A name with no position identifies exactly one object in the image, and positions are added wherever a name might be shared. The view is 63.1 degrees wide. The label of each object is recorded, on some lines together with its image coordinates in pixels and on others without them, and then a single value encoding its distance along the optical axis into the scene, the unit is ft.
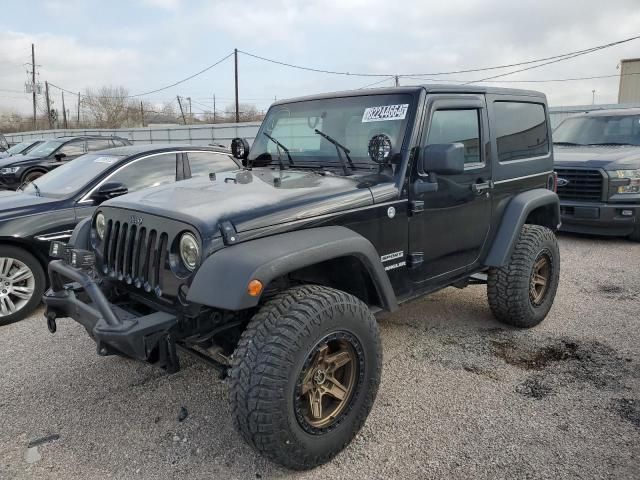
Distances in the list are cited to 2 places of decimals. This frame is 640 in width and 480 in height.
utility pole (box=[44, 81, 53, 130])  170.75
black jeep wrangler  7.95
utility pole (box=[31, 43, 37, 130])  174.87
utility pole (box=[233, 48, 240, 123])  103.16
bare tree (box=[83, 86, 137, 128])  183.21
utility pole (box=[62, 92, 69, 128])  193.47
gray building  85.98
